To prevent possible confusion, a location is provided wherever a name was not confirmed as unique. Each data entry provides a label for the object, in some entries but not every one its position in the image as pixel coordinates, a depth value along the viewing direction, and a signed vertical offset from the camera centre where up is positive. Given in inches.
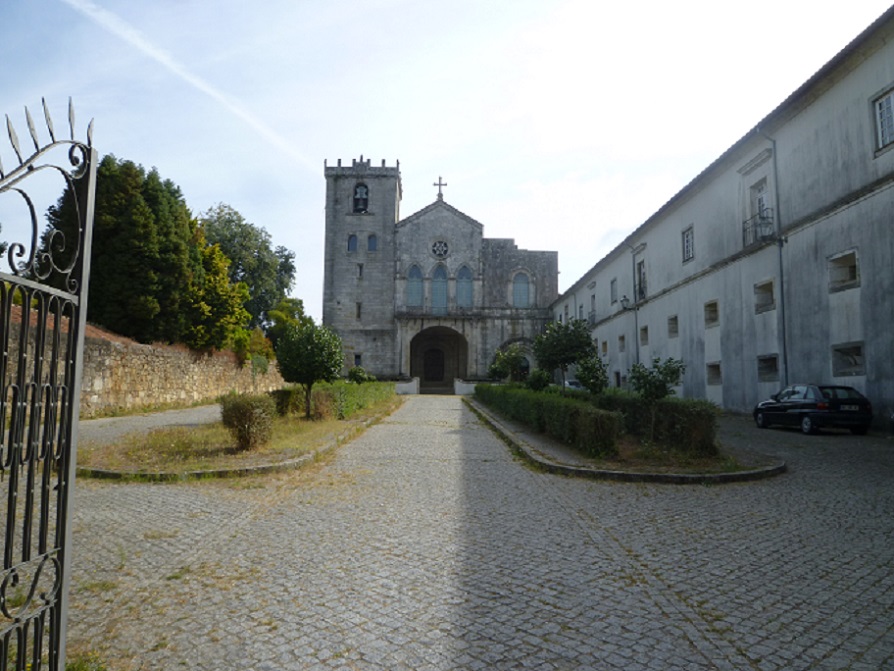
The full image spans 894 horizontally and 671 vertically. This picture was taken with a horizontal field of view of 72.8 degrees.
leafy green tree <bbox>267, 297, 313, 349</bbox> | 1829.1 +219.3
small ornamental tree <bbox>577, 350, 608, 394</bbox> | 511.8 +7.8
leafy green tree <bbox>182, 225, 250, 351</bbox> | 947.3 +126.8
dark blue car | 536.4 -19.4
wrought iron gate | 92.6 -1.6
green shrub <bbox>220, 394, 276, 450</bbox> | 387.2 -23.1
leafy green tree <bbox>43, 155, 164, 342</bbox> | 815.7 +177.1
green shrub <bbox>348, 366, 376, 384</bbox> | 1309.1 +18.1
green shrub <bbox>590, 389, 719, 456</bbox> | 377.4 -24.2
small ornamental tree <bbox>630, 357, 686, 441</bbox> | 411.2 +3.8
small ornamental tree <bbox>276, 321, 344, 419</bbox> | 609.0 +28.0
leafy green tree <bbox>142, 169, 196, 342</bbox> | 863.7 +176.4
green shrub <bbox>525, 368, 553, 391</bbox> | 781.7 +6.1
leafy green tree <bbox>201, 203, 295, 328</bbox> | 1825.8 +390.4
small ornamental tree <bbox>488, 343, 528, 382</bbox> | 1247.5 +40.3
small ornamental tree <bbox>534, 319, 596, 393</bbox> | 809.5 +53.7
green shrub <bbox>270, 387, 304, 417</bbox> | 657.1 -18.6
